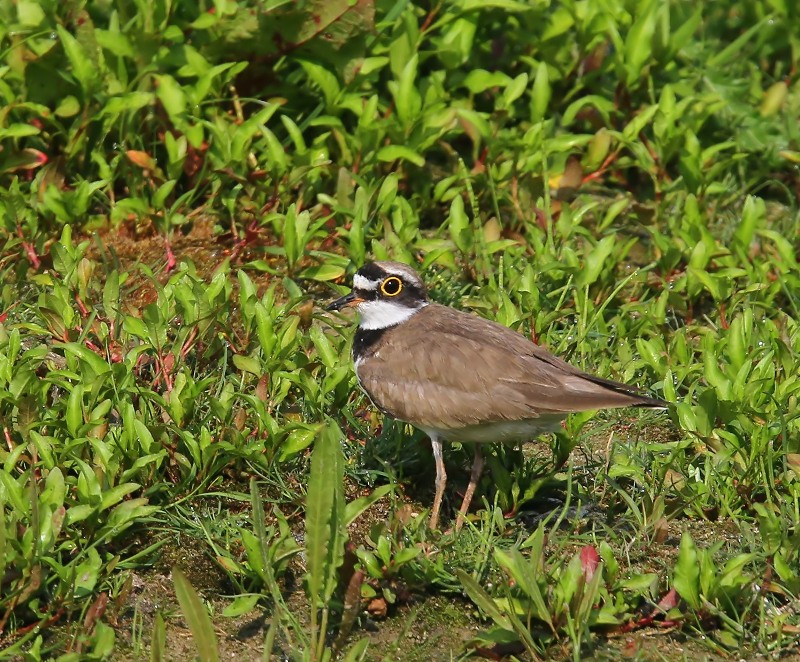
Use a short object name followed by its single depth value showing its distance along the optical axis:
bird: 11.22
